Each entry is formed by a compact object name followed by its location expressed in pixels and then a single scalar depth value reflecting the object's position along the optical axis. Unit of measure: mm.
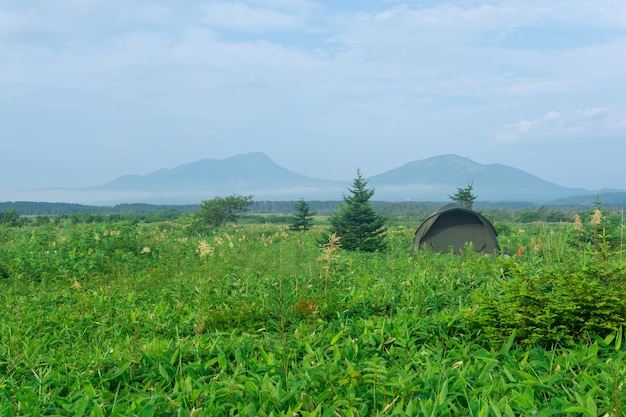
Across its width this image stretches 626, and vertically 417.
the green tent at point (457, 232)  15492
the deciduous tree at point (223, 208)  34062
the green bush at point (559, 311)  4227
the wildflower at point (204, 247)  9208
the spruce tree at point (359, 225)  16656
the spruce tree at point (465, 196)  27178
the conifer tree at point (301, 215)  27589
